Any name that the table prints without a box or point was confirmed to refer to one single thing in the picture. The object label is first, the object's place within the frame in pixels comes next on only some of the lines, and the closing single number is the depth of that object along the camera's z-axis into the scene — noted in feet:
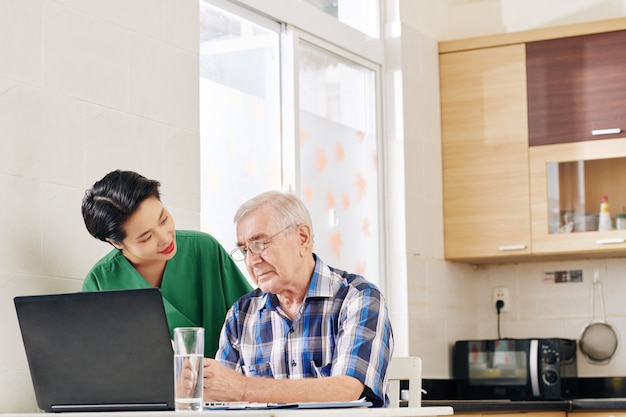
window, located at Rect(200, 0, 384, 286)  12.48
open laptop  6.93
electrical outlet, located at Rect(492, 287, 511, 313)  17.43
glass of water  6.50
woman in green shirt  9.02
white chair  8.87
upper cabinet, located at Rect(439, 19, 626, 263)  15.76
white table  6.12
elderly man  8.21
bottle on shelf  15.64
